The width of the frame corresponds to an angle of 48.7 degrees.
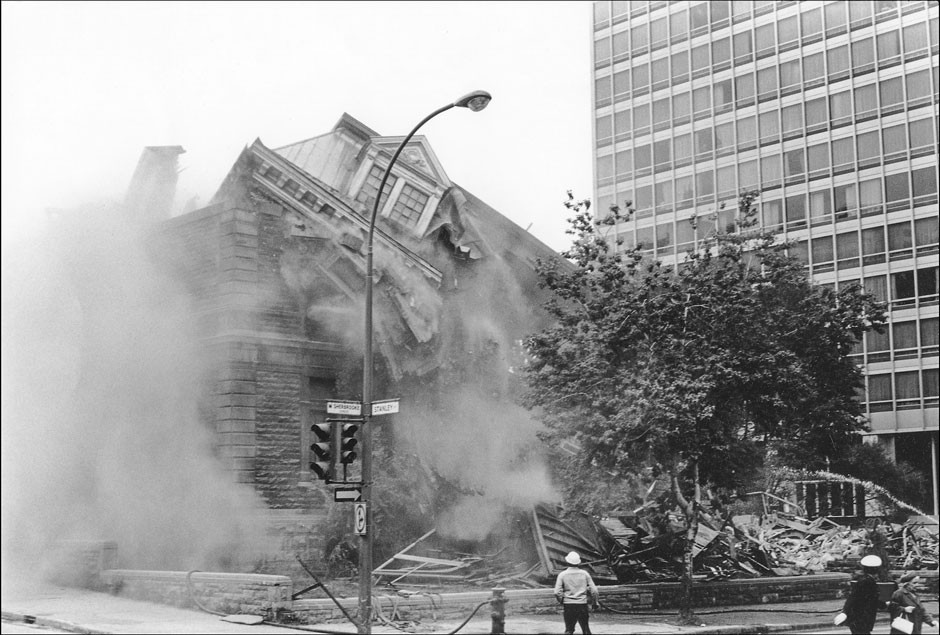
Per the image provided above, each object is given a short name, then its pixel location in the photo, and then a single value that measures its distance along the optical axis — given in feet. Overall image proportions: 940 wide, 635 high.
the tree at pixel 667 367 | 68.03
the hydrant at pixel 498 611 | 51.75
